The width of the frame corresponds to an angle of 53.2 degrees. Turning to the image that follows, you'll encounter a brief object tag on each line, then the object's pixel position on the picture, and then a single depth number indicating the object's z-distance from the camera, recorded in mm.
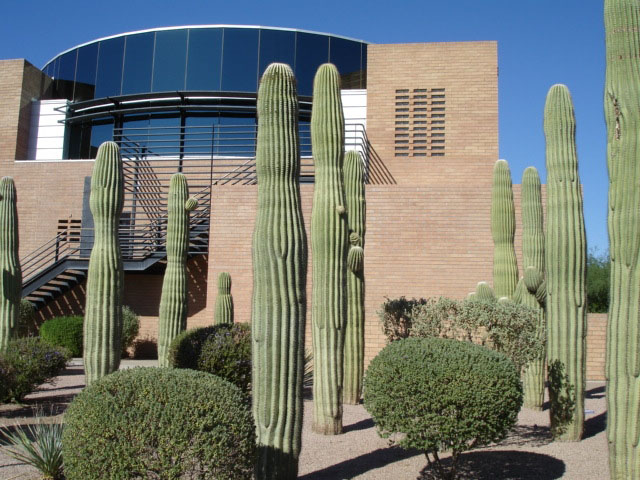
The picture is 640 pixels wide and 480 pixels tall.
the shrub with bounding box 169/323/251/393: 9359
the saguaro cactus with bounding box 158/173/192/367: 11602
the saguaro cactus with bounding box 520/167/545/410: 9945
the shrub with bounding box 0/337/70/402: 9758
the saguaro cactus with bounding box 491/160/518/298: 11719
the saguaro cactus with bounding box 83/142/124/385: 8500
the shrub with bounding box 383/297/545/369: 8805
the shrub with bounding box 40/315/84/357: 17875
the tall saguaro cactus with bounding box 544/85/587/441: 7688
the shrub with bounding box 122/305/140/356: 17906
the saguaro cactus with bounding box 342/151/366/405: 9633
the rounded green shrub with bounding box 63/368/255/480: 4406
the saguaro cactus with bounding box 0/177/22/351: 11148
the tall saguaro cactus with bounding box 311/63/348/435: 8055
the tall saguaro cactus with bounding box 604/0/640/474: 5402
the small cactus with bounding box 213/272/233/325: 14852
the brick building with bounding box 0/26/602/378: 15555
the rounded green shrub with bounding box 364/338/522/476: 5555
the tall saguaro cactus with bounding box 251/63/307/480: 5637
